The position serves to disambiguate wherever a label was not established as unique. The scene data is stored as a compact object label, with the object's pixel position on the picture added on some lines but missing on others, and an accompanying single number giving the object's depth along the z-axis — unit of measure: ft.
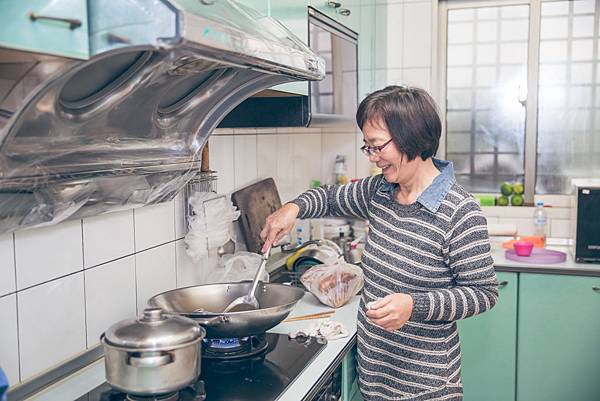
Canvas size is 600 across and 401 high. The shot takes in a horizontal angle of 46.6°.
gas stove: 4.99
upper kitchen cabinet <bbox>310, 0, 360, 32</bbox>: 7.78
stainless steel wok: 5.41
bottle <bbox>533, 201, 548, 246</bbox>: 11.07
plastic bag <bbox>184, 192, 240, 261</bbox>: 6.93
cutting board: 8.15
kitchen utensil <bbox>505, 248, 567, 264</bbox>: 9.91
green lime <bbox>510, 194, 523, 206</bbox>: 11.50
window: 11.39
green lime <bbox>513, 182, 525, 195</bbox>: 11.54
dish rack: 6.97
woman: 5.65
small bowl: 10.09
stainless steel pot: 4.38
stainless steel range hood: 3.37
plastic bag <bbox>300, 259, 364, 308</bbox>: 7.50
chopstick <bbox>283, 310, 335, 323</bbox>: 7.11
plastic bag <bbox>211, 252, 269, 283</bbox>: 7.27
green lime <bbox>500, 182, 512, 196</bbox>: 11.51
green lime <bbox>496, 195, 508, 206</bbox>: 11.57
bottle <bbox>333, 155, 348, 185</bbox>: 11.46
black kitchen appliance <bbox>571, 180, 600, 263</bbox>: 9.68
